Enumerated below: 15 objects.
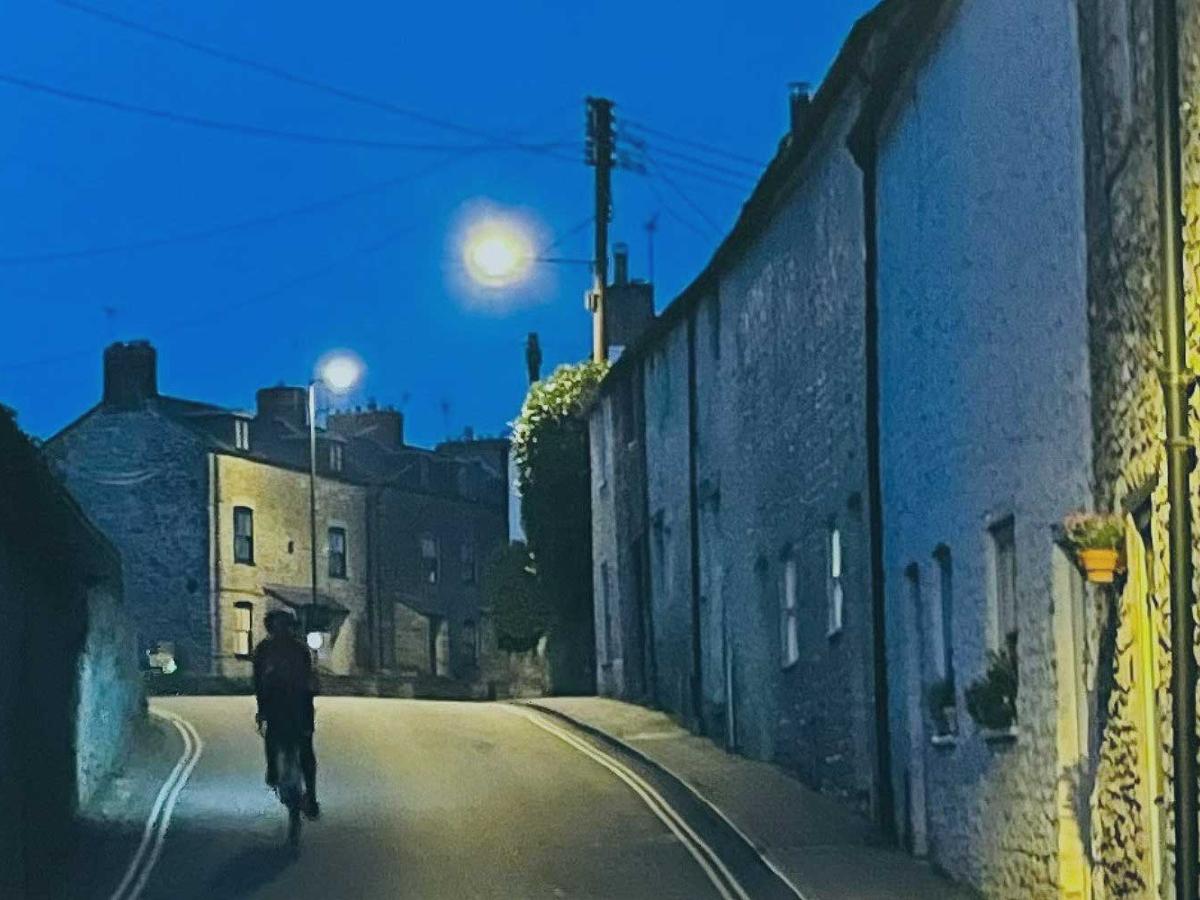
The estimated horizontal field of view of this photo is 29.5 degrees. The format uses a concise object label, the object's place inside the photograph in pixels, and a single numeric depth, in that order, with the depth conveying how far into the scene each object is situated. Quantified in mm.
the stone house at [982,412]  13133
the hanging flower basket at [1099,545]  11641
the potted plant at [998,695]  14289
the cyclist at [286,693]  18219
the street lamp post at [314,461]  50625
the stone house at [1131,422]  10859
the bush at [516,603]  44625
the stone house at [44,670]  15789
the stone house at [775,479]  19469
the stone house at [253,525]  57625
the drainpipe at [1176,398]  10016
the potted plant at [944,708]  16078
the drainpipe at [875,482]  18359
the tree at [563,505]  40406
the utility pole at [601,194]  42094
